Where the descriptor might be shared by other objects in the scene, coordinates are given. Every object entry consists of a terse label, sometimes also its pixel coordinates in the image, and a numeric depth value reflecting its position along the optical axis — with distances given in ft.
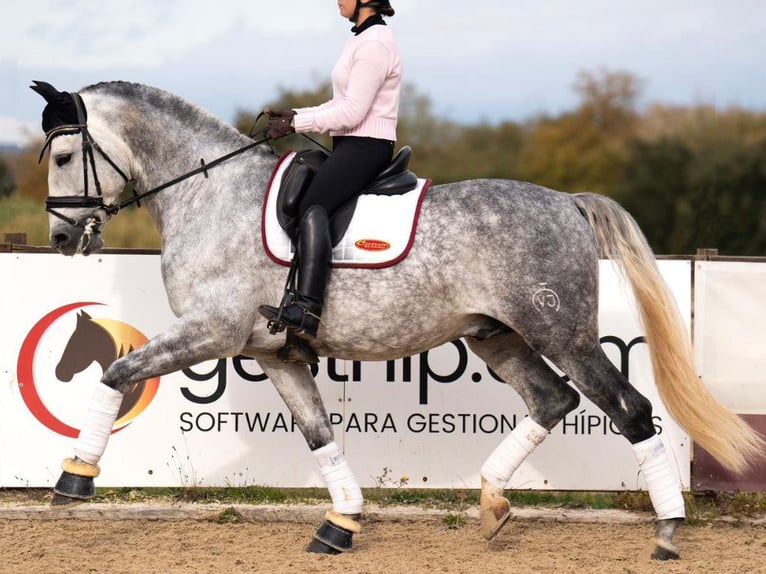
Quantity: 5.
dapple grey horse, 34.63
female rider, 33.76
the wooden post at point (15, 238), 46.35
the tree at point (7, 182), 82.79
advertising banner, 45.68
